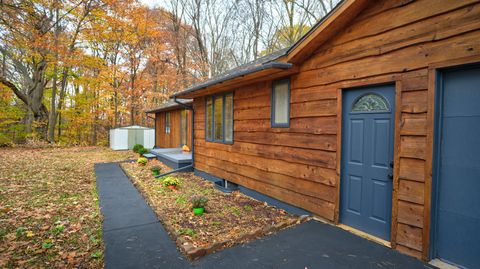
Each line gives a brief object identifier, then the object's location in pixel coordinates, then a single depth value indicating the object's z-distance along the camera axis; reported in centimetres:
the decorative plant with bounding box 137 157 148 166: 970
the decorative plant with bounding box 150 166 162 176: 773
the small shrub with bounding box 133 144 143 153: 1325
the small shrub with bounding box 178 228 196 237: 342
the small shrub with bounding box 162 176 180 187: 594
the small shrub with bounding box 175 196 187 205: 500
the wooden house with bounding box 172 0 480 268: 243
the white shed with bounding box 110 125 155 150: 1535
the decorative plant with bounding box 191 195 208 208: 430
